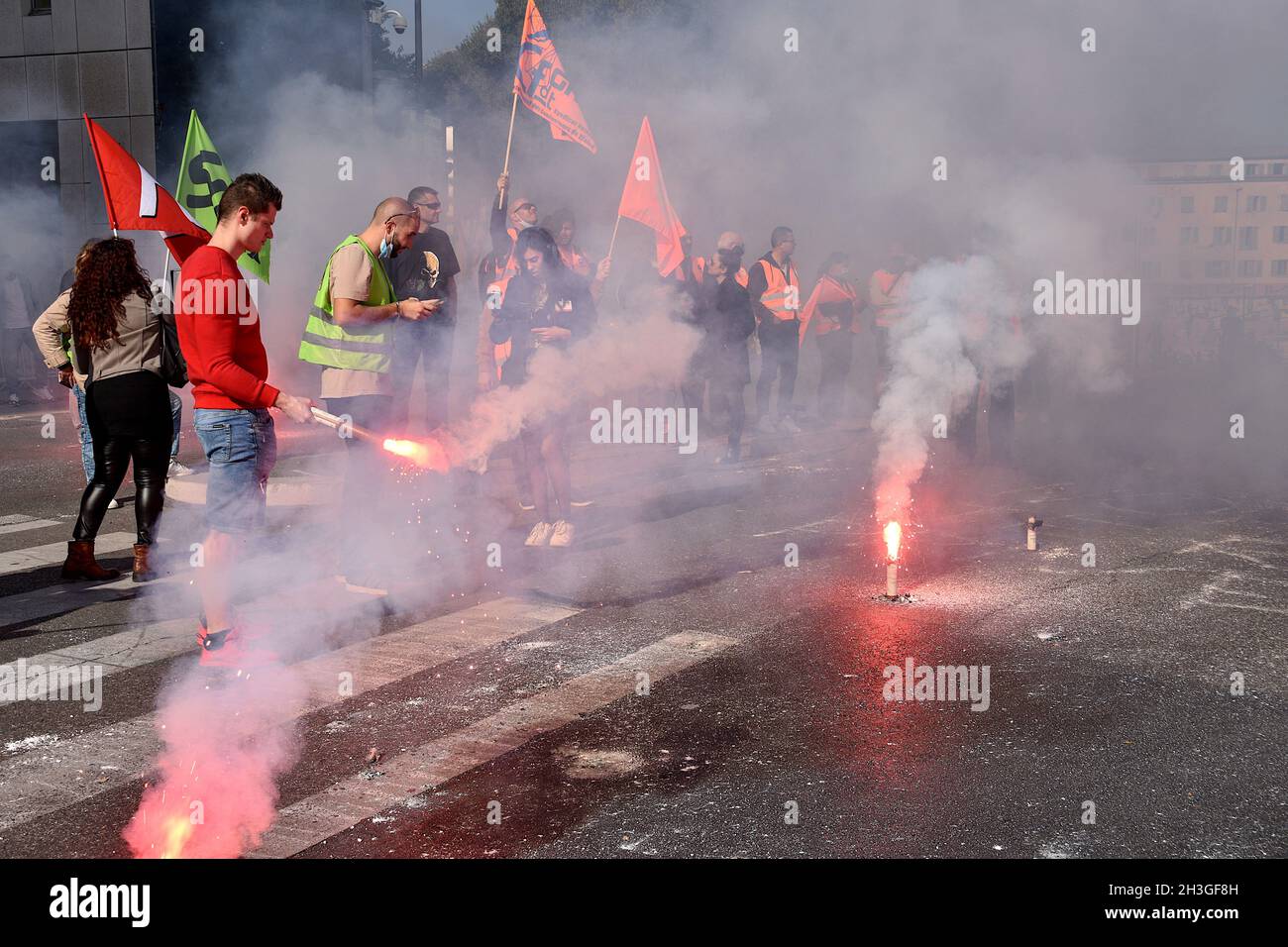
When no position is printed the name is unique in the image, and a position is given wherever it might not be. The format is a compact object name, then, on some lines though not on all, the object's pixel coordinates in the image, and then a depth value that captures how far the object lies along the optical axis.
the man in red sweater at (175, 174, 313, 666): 4.29
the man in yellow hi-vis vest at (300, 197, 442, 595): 5.43
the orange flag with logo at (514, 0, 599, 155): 10.02
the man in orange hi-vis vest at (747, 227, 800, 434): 11.56
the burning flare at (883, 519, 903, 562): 5.67
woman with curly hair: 5.67
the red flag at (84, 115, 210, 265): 7.00
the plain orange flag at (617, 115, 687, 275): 10.50
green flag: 8.27
